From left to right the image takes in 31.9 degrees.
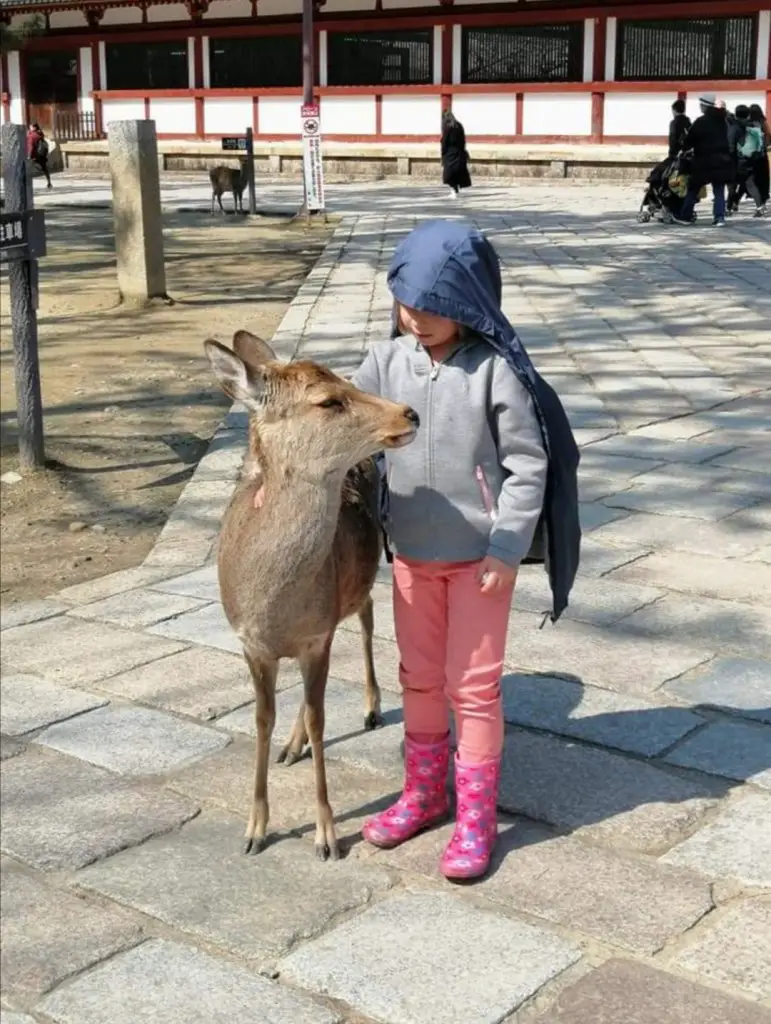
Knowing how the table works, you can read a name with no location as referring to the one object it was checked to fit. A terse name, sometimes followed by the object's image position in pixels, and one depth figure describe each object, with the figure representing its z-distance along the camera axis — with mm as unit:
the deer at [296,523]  2824
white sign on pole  18516
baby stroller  17191
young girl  2861
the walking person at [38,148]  25750
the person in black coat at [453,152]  22781
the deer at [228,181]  20891
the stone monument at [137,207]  11515
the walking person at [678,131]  17828
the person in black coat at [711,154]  17094
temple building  25875
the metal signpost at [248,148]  20750
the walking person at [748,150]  18531
